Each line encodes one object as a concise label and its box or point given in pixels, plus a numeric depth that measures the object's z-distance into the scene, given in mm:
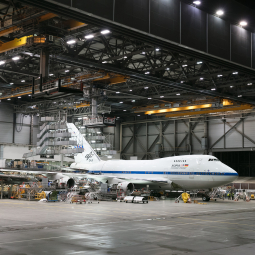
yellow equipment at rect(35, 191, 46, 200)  35200
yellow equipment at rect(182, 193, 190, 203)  35531
